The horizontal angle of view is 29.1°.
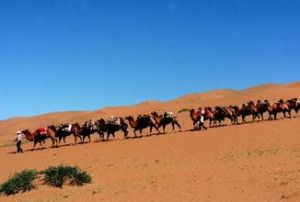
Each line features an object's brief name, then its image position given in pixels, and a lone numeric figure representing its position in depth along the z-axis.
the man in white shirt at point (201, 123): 40.53
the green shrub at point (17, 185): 22.80
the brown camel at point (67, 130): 41.31
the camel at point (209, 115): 41.81
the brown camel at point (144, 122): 40.84
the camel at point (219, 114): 42.31
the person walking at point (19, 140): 39.69
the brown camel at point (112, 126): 41.09
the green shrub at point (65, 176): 23.34
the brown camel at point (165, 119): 41.16
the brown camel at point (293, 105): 44.72
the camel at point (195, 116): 41.38
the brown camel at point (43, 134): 40.69
